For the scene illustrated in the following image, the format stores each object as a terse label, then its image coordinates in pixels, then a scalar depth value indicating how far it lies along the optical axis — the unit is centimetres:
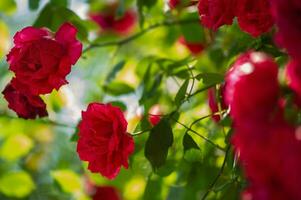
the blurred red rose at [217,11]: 150
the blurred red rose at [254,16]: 146
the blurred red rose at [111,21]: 250
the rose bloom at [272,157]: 120
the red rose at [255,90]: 123
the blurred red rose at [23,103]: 156
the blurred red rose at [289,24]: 125
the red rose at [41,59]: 152
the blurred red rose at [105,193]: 210
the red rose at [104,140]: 150
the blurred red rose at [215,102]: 154
